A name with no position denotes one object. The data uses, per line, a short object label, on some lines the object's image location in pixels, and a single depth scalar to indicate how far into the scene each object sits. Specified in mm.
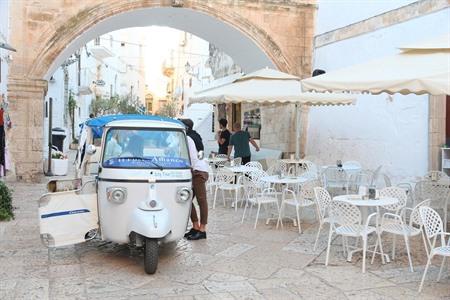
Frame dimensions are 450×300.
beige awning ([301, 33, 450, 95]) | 4312
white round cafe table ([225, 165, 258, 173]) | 7979
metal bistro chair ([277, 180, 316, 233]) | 6312
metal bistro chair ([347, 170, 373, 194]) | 8375
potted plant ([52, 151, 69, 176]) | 12508
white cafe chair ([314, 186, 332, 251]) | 5223
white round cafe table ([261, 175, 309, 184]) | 6714
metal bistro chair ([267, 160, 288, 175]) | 8046
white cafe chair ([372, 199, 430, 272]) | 4761
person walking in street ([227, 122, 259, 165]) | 10109
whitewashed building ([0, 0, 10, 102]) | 10425
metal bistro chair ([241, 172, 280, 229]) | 6750
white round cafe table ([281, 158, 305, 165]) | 9084
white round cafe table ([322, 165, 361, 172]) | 8508
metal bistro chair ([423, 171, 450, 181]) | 6758
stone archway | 10742
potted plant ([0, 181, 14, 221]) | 6890
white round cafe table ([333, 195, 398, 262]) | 4915
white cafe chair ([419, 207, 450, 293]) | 4105
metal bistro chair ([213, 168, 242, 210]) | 8019
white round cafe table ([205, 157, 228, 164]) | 10117
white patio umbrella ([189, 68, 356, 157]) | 8273
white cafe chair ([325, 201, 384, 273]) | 4719
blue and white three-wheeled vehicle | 4645
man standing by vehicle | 5809
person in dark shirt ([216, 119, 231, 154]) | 11408
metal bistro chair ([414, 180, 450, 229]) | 6227
